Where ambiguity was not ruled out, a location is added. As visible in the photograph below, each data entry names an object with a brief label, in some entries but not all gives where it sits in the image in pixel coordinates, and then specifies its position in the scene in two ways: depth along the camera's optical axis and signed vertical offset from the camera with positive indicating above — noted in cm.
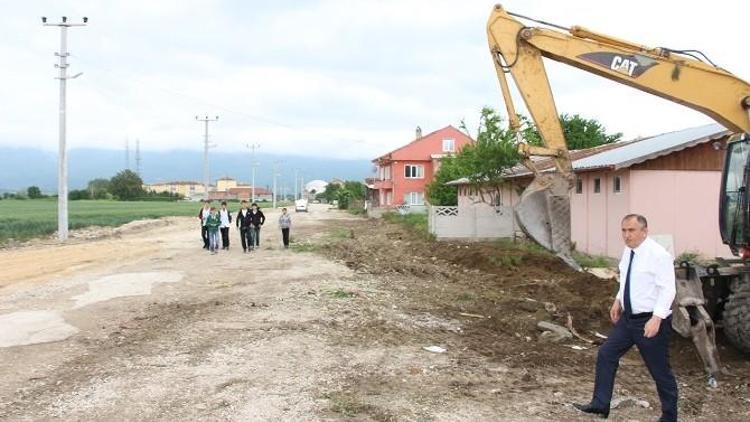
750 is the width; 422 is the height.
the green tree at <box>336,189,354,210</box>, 9256 +39
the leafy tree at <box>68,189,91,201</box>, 12125 +123
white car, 8175 -59
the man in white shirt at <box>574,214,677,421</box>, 548 -79
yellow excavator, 777 +115
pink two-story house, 6581 +349
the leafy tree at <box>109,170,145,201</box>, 12050 +258
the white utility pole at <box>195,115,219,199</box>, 5739 +451
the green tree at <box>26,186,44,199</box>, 11202 +146
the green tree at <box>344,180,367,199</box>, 9294 +162
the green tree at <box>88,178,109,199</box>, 12194 +233
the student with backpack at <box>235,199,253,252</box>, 2155 -86
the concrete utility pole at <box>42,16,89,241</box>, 2975 +252
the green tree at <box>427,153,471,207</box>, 4308 +78
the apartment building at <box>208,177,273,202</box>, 16220 +227
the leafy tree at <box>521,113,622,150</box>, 5316 +511
